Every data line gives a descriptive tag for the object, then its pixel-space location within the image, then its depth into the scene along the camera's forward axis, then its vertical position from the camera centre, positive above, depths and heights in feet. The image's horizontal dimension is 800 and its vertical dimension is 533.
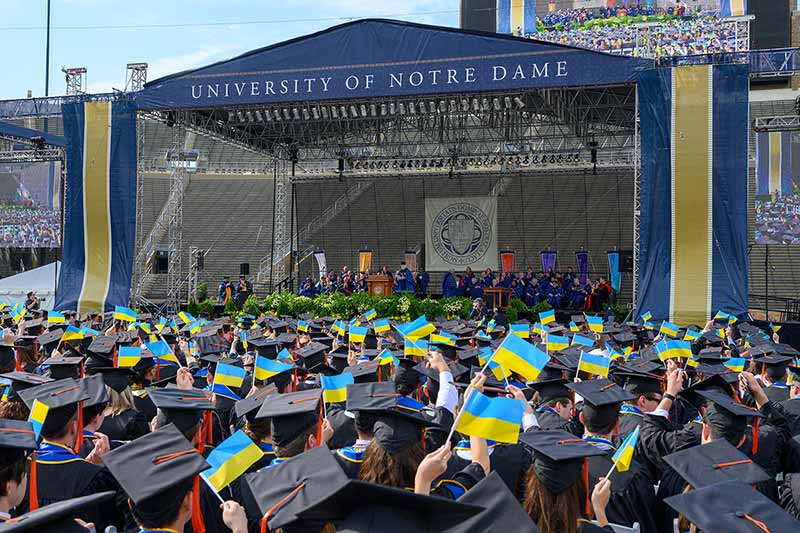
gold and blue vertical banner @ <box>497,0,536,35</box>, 100.58 +36.40
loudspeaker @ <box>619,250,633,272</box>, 83.71 +1.56
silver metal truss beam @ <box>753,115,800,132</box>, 53.04 +11.41
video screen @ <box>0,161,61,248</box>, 75.46 +7.09
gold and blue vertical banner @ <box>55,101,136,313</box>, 64.69 +6.22
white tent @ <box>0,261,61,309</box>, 83.05 -1.80
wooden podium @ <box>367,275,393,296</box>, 76.89 -1.30
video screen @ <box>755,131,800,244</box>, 54.65 +6.74
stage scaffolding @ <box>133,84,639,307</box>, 65.57 +14.97
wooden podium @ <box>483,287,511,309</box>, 72.49 -2.49
